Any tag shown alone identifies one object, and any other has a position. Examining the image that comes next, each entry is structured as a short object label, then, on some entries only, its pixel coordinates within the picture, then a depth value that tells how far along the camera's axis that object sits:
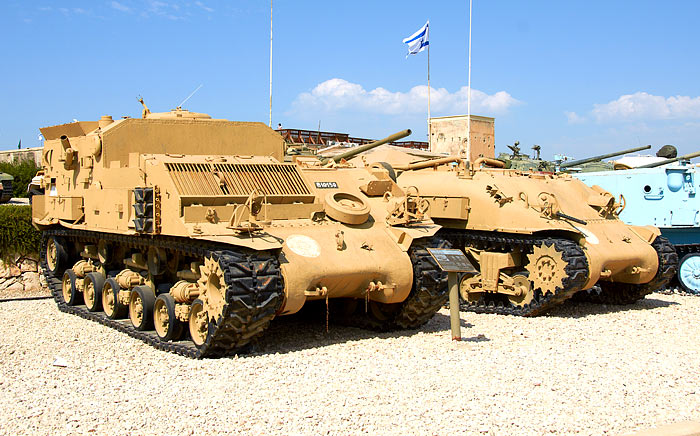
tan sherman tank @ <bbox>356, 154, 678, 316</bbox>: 12.45
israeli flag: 27.52
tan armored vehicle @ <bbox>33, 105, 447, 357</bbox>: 8.82
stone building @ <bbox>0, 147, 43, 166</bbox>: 32.53
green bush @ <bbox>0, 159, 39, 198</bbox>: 30.20
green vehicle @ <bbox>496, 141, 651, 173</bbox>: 20.41
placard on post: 9.39
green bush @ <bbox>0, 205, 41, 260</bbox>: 14.84
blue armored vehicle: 15.99
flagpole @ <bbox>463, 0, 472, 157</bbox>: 28.12
